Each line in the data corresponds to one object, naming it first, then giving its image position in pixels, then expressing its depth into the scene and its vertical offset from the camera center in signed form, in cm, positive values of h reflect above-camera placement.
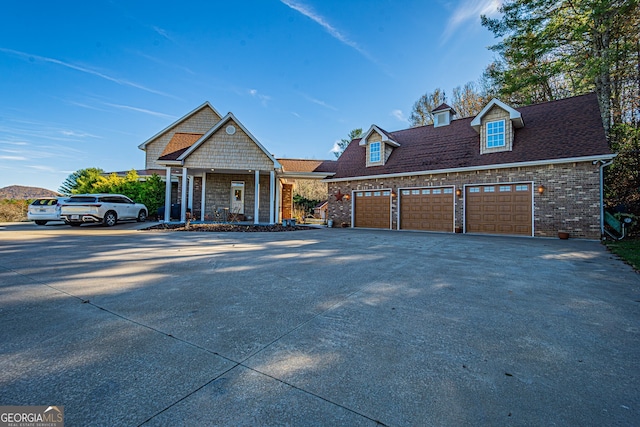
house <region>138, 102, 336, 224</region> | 1420 +269
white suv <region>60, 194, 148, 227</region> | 1223 +17
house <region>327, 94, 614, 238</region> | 1086 +213
